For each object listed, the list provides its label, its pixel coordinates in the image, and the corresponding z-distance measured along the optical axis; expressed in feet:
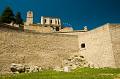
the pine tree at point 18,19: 156.89
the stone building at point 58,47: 76.23
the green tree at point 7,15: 145.38
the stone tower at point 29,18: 159.16
